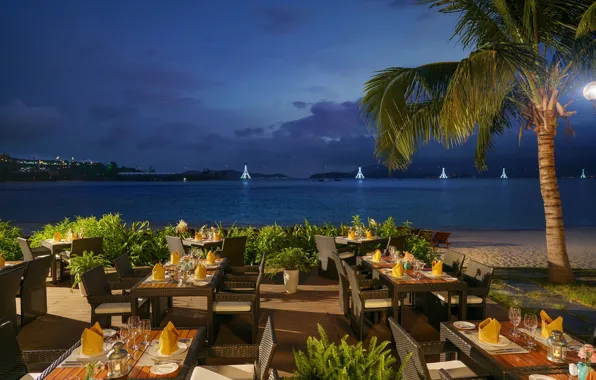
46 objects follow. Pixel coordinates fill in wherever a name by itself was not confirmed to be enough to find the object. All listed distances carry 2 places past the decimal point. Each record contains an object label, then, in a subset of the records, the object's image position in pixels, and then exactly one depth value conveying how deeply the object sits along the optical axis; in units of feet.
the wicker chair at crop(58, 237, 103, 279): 24.58
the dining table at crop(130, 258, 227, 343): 14.75
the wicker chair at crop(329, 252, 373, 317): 18.08
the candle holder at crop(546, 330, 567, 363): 9.05
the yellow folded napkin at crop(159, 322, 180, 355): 9.13
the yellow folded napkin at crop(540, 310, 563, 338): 10.20
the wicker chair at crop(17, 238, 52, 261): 23.86
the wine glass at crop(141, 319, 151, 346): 9.72
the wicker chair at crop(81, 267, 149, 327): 15.43
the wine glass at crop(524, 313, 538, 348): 10.36
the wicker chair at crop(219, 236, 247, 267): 24.58
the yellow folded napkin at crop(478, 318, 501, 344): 10.07
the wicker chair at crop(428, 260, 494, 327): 16.93
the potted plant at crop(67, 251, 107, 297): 22.63
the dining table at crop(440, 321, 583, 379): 8.64
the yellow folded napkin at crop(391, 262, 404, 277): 16.94
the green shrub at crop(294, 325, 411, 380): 6.48
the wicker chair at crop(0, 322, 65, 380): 8.83
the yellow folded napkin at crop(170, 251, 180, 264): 18.89
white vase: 23.25
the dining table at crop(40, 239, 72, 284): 25.09
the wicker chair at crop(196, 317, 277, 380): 9.49
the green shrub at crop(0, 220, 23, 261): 28.43
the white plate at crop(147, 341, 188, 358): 9.09
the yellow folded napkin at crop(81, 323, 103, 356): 9.06
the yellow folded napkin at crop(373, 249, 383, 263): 20.38
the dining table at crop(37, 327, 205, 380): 8.22
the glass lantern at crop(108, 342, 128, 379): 8.17
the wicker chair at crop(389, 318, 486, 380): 8.42
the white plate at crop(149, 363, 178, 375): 8.32
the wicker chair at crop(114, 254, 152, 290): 17.46
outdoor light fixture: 17.27
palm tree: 21.79
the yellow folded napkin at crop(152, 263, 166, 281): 15.80
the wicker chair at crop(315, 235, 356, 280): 25.11
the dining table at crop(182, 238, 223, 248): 27.19
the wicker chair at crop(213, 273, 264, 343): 15.48
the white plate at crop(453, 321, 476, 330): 11.11
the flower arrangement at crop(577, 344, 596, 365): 8.50
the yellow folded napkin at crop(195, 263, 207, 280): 16.12
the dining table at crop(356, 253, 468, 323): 15.81
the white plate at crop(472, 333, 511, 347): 9.93
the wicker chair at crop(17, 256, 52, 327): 17.66
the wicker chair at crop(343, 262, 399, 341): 15.60
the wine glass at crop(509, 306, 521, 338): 10.54
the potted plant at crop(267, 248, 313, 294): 23.27
